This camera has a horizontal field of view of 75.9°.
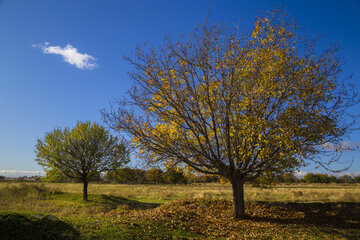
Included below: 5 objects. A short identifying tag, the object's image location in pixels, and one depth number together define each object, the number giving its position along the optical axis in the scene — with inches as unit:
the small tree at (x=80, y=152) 902.4
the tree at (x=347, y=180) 3475.6
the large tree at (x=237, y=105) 365.7
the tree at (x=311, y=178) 3727.9
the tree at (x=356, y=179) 3822.6
